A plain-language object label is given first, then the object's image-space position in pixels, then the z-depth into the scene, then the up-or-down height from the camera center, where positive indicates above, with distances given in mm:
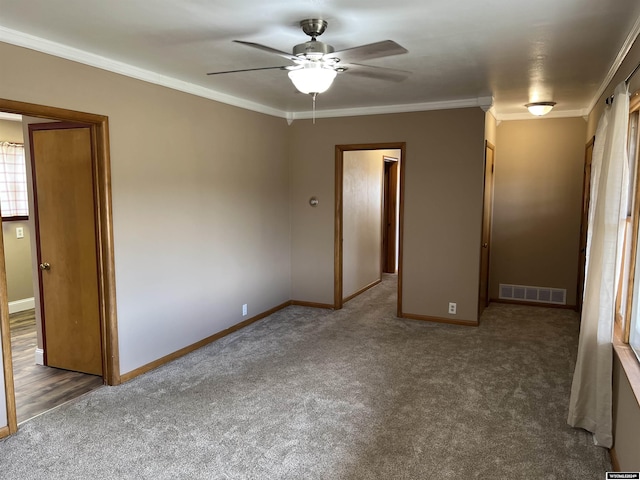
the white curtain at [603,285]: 2488 -508
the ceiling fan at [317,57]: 2283 +747
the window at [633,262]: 2443 -364
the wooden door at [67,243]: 3547 -387
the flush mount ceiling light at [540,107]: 4883 +999
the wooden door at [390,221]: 8180 -433
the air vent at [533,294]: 5840 -1277
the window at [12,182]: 5539 +181
